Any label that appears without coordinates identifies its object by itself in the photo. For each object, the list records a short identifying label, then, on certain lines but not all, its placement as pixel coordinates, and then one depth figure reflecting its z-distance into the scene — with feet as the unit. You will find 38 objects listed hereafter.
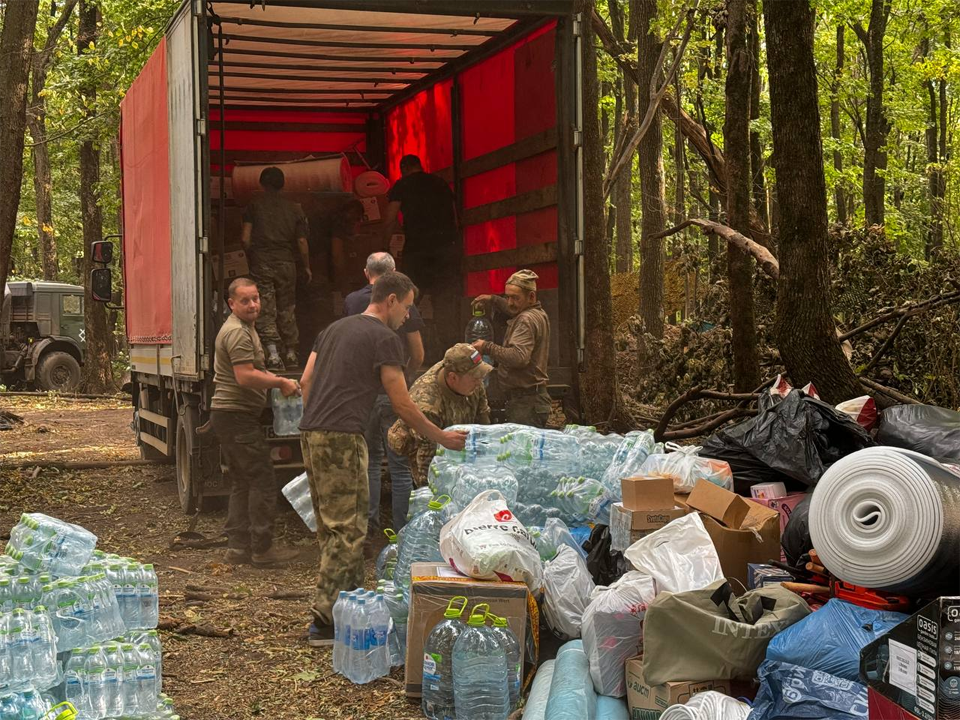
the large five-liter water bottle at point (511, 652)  15.75
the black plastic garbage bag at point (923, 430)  17.90
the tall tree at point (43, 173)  81.00
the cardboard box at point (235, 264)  32.81
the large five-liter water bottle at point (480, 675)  15.34
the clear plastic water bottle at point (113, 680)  13.98
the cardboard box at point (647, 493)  17.20
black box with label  9.14
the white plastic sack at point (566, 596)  17.15
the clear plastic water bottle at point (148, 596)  17.95
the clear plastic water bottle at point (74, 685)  13.76
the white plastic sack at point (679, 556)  15.31
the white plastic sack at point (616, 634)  15.16
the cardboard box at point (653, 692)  13.44
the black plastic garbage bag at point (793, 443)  18.69
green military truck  76.07
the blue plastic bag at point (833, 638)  12.56
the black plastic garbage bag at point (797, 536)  15.79
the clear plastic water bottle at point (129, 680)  14.24
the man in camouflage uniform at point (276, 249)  32.30
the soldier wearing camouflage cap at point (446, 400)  22.59
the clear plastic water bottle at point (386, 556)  20.54
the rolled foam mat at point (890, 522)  12.14
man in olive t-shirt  25.27
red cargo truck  26.50
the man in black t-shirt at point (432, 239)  34.58
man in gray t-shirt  18.90
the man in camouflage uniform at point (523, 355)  26.40
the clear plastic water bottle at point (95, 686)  13.82
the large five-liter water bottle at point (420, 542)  19.15
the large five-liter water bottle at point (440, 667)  15.52
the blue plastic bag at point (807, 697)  11.98
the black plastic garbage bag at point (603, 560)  17.72
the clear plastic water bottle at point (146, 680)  14.44
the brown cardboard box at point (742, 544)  16.90
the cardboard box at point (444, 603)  16.16
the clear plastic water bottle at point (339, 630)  17.48
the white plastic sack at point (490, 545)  16.44
